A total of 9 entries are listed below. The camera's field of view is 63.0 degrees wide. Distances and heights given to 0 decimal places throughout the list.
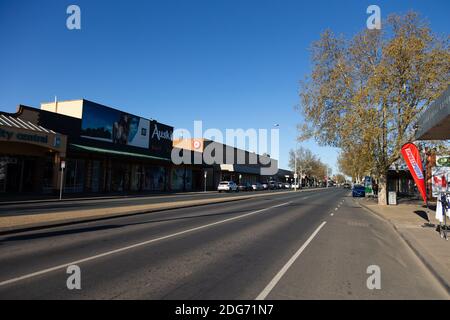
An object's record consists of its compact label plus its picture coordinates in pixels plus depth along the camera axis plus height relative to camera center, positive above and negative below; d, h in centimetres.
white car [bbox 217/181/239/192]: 5341 -1
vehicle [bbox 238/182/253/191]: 6391 -6
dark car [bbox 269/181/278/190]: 8435 +58
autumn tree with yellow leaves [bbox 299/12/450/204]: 2528 +752
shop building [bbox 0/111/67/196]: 2622 +196
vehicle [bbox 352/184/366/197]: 4944 -14
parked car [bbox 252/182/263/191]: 6926 +3
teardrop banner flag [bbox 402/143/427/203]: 1448 +117
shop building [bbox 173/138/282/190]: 6140 +442
